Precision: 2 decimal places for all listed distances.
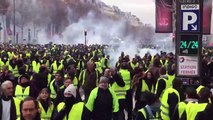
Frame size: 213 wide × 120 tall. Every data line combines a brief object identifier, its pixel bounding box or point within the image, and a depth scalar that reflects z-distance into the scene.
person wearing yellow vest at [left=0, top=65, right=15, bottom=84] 12.75
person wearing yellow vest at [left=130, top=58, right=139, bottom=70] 19.14
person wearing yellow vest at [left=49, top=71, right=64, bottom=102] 11.19
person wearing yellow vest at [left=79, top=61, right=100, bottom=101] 13.20
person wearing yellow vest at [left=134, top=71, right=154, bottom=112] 11.60
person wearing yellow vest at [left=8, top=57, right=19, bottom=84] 17.35
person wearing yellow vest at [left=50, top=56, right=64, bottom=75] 17.41
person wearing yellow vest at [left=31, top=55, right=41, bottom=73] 18.65
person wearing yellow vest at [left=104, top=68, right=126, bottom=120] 11.85
